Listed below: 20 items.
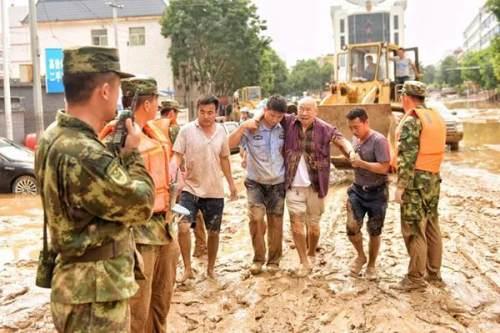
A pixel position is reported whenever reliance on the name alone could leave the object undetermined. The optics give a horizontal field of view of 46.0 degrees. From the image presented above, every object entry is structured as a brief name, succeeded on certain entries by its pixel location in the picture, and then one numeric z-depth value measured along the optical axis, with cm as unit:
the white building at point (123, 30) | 3906
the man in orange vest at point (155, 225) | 379
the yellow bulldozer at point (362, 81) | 1309
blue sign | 2031
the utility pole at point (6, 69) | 1833
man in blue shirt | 591
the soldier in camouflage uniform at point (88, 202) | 237
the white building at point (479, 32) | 10092
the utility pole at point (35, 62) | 1524
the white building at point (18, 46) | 4138
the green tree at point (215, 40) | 3484
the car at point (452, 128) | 1802
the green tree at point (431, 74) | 15085
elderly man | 599
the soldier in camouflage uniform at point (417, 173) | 538
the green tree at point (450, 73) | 10556
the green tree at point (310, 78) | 8644
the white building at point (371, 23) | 5075
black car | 1277
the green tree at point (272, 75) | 4341
